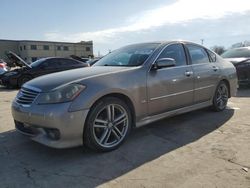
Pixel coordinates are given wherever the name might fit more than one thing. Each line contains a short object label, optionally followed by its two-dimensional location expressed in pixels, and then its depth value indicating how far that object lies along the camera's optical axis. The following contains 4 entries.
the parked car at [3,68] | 9.61
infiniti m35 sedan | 2.54
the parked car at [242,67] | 6.61
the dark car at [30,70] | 8.66
